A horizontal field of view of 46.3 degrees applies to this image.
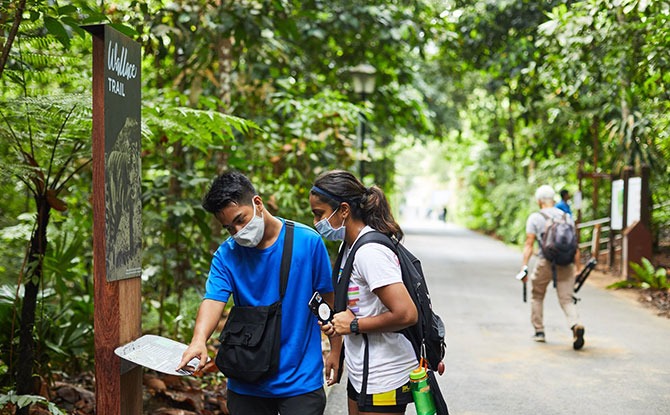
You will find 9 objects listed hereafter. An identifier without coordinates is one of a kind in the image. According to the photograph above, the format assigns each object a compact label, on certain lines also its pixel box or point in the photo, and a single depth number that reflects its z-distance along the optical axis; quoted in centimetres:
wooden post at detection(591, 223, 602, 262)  1931
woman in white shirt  353
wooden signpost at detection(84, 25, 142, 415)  353
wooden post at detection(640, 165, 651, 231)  1560
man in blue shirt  359
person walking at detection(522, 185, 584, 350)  976
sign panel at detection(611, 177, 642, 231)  1622
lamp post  1473
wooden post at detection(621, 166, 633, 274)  1670
